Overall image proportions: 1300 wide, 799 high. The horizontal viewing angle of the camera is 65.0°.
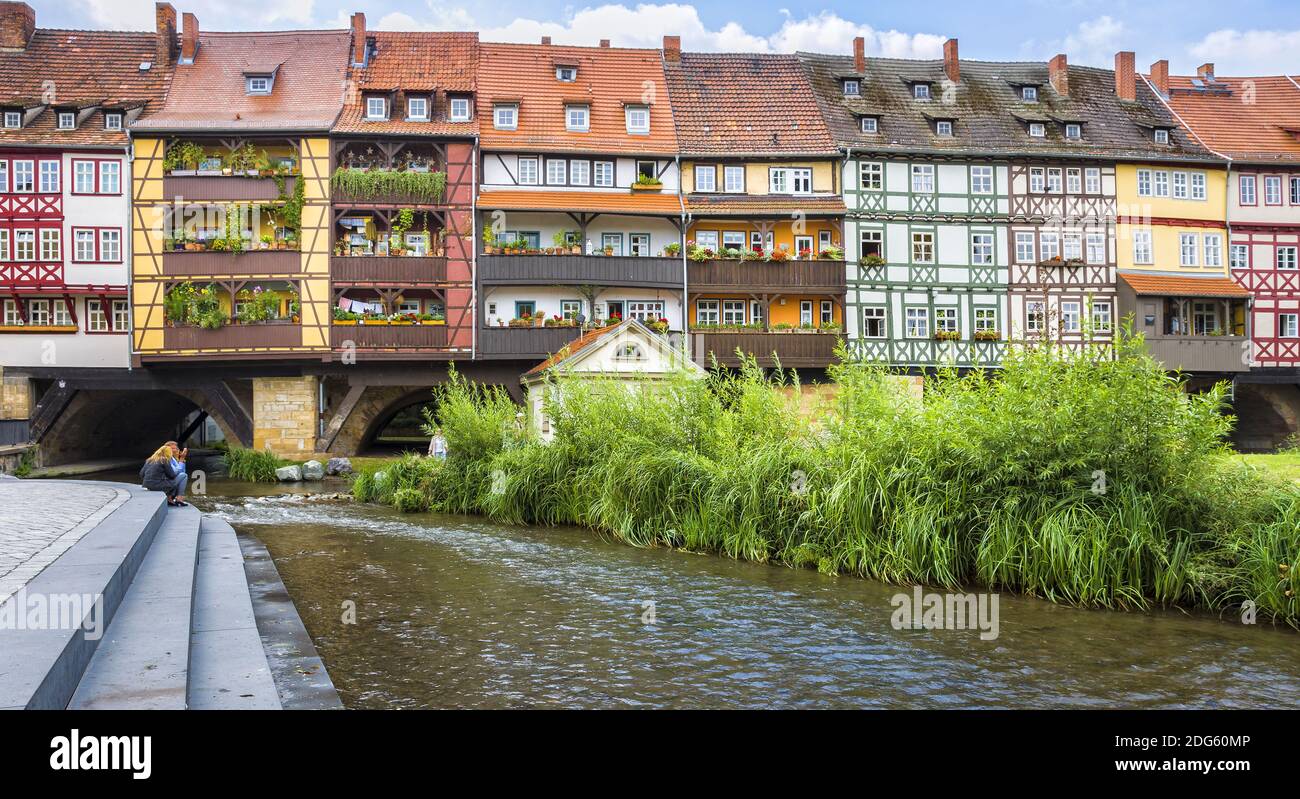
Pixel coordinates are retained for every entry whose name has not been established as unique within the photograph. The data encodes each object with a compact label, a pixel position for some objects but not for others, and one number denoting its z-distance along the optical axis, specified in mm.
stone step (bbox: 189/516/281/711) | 6109
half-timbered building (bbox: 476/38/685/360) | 32500
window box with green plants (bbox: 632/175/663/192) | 34312
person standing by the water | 22281
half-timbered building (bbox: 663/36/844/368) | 33219
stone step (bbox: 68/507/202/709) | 5383
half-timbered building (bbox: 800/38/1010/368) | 34938
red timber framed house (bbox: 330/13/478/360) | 31859
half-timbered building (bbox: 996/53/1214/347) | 35750
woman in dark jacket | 16344
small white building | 25839
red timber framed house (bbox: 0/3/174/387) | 32469
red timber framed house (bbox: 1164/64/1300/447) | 36375
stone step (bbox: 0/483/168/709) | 4496
